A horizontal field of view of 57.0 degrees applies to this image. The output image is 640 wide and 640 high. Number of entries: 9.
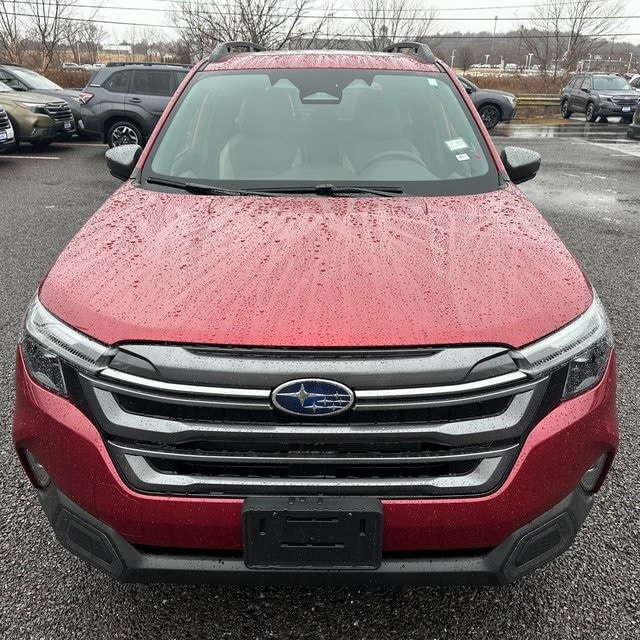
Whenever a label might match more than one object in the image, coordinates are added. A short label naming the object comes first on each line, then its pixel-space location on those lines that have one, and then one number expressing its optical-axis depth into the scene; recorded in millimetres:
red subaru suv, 1464
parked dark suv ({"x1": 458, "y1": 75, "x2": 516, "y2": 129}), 17359
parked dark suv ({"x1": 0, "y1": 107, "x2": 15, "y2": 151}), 9688
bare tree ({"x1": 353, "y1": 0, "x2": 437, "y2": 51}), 41888
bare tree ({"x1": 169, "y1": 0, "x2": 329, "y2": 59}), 24422
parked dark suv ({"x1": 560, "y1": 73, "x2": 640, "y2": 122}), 20000
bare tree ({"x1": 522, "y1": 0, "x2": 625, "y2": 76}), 38500
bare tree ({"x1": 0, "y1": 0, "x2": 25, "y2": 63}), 28031
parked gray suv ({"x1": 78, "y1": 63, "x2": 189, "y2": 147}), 11070
